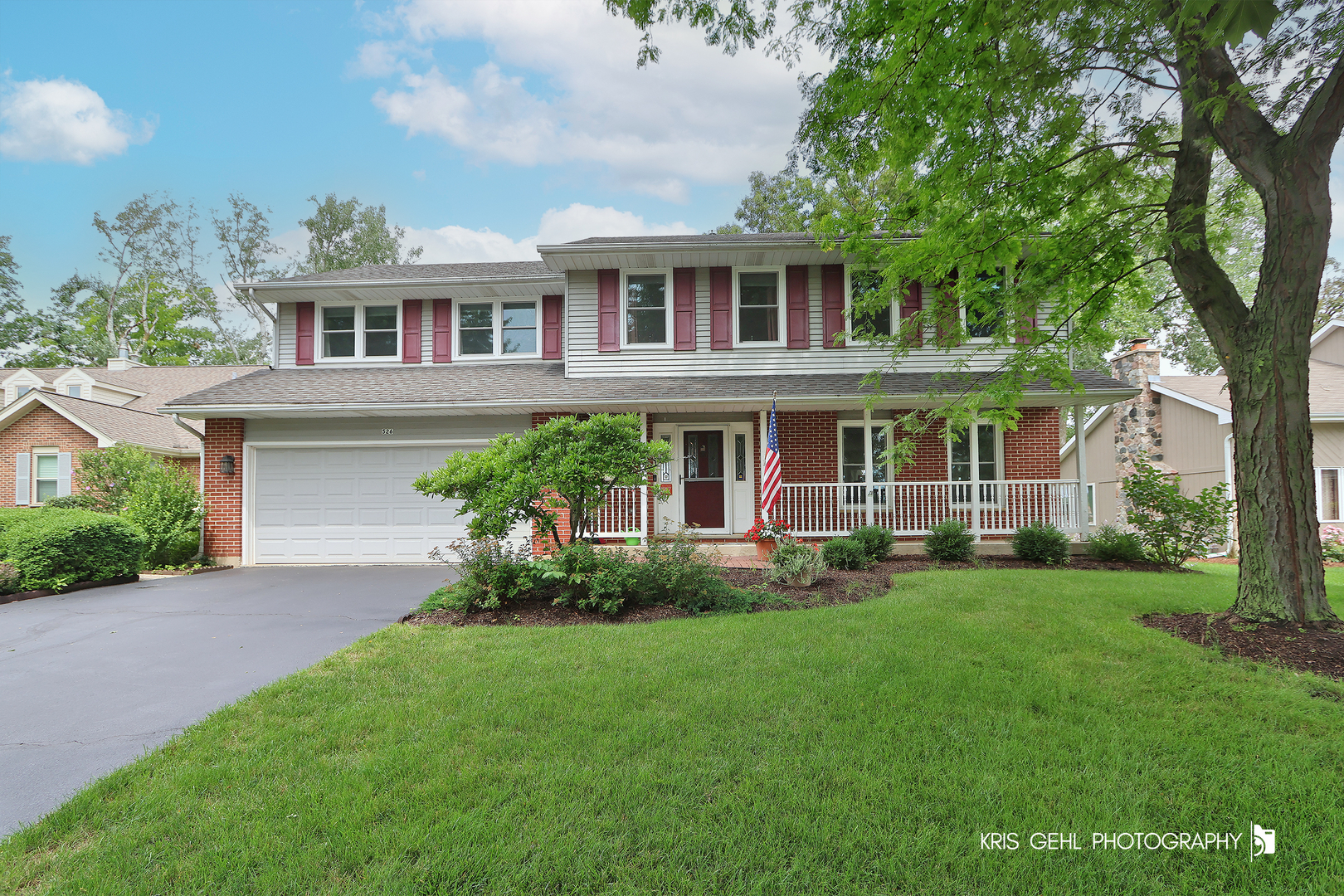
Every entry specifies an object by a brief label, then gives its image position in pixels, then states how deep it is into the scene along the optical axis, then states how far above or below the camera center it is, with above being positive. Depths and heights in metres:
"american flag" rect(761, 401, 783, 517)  9.30 -0.02
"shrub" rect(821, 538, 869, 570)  8.91 -1.21
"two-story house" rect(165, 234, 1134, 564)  10.60 +1.06
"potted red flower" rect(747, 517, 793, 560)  9.20 -0.92
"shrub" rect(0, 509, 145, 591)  8.06 -0.95
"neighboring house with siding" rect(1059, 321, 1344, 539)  12.95 +1.12
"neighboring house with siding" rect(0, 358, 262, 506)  15.08 +1.12
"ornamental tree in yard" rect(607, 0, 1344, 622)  4.70 +2.87
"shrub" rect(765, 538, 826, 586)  7.62 -1.21
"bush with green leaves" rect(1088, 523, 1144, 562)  9.52 -1.19
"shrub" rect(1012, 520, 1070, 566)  9.48 -1.15
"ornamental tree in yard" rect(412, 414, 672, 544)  6.40 +0.07
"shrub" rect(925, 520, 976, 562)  9.56 -1.12
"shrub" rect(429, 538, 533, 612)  6.40 -1.10
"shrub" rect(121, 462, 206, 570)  10.35 -0.60
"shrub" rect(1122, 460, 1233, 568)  9.16 -0.72
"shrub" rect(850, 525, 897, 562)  9.44 -1.06
